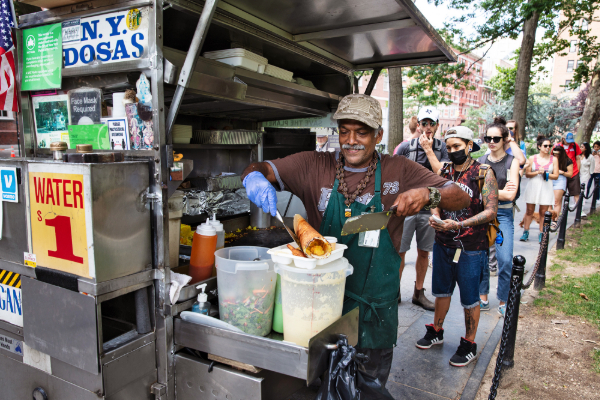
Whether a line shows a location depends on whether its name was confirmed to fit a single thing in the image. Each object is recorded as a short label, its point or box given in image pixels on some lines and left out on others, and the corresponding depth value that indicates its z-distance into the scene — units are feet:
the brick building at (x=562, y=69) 179.73
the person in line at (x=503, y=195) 14.03
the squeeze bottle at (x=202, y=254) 7.14
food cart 5.68
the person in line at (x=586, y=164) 35.24
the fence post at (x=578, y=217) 29.71
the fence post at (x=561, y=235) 23.20
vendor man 7.29
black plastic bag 5.42
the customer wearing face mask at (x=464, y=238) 10.94
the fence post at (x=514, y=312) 9.53
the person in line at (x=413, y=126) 15.79
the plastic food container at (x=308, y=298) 5.59
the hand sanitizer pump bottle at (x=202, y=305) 6.59
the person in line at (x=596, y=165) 37.32
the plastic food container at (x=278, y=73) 9.15
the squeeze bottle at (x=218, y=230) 7.44
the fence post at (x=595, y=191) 36.70
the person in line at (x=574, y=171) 27.78
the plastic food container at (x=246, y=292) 6.24
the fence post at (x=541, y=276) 16.88
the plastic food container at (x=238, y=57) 8.09
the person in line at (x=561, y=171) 26.06
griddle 9.71
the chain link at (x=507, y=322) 8.05
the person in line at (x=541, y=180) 24.50
